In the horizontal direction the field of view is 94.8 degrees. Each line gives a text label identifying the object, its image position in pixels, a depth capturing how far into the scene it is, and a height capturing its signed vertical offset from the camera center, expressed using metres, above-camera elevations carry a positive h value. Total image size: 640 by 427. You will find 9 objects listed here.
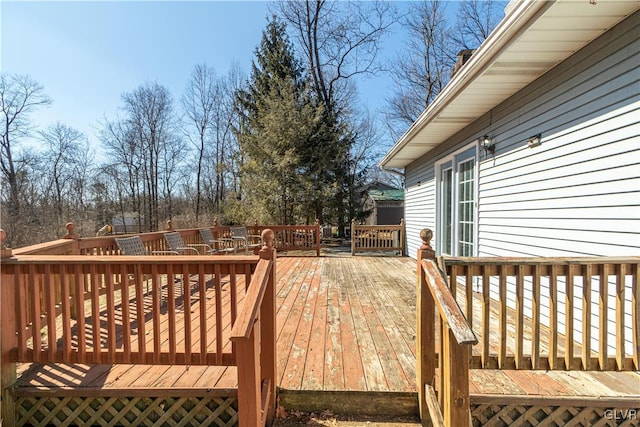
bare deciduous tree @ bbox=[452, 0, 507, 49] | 13.18 +8.42
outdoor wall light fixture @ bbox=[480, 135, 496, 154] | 3.94 +0.80
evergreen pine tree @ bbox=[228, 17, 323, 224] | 11.75 +2.39
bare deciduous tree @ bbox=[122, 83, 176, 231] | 17.58 +4.89
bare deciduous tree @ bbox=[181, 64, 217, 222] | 18.53 +6.56
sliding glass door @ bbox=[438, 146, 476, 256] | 4.62 +0.00
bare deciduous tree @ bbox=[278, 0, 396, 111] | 14.05 +8.50
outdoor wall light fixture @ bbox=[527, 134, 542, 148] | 3.08 +0.66
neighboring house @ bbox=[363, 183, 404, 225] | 18.45 -0.16
